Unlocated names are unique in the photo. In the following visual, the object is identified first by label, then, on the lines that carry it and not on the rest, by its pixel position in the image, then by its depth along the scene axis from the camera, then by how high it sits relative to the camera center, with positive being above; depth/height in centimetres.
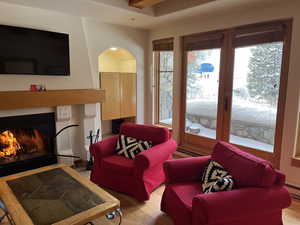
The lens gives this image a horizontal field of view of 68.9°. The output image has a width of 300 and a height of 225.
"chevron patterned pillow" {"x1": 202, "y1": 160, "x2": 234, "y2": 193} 176 -82
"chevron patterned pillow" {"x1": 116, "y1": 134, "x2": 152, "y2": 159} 280 -84
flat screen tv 281 +39
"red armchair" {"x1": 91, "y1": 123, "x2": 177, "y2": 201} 248 -98
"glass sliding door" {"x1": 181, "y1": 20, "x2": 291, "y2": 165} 290 -8
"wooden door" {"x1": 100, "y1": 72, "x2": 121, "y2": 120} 422 -28
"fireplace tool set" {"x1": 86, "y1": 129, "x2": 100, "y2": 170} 345 -96
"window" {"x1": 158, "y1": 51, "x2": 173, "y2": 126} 444 -11
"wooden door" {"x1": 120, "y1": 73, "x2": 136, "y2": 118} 446 -24
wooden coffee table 157 -97
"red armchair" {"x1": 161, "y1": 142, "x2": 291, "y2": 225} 156 -87
